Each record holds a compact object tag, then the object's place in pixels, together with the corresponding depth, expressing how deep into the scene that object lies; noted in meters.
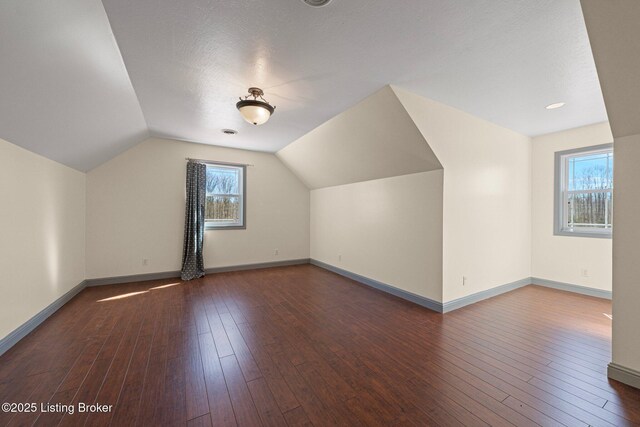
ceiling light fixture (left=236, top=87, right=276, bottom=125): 2.41
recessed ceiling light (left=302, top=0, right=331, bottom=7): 1.42
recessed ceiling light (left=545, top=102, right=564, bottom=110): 2.77
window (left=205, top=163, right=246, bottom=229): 4.89
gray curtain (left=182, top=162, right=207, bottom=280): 4.39
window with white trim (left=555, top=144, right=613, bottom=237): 3.52
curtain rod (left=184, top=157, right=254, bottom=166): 4.57
